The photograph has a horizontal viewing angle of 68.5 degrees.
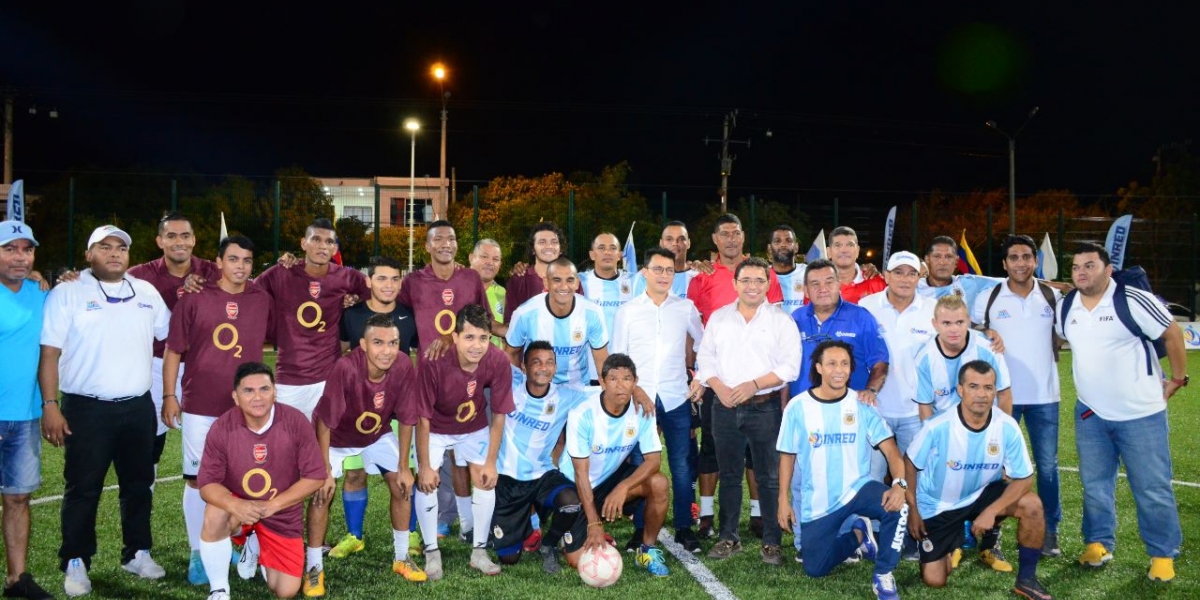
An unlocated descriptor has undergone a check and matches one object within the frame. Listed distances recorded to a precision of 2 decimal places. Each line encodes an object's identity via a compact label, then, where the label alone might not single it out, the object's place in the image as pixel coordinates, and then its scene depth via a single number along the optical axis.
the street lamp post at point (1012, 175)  31.66
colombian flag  12.02
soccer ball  5.48
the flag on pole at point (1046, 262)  17.80
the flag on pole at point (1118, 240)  14.26
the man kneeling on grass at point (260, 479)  5.07
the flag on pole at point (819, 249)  9.86
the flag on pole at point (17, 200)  14.16
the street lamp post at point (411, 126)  28.39
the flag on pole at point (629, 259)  10.50
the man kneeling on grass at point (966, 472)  5.43
